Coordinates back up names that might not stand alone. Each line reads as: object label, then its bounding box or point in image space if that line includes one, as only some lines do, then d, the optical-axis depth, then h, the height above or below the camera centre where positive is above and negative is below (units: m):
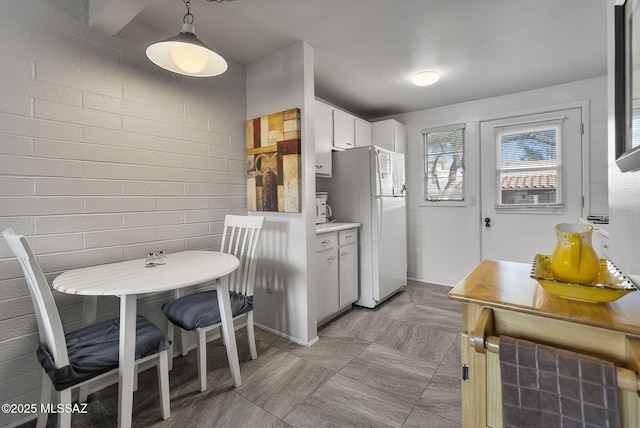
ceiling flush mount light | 2.85 +1.31
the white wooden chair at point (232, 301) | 1.80 -0.63
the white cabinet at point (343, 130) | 3.22 +0.93
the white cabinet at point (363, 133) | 3.67 +1.00
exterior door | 3.18 +0.29
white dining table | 1.37 -0.35
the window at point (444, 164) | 3.84 +0.60
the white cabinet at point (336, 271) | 2.69 -0.63
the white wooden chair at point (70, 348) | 1.24 -0.66
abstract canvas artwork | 2.39 +0.42
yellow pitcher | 0.82 -0.16
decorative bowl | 0.77 -0.23
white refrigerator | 3.13 +0.03
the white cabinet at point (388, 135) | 3.87 +1.01
